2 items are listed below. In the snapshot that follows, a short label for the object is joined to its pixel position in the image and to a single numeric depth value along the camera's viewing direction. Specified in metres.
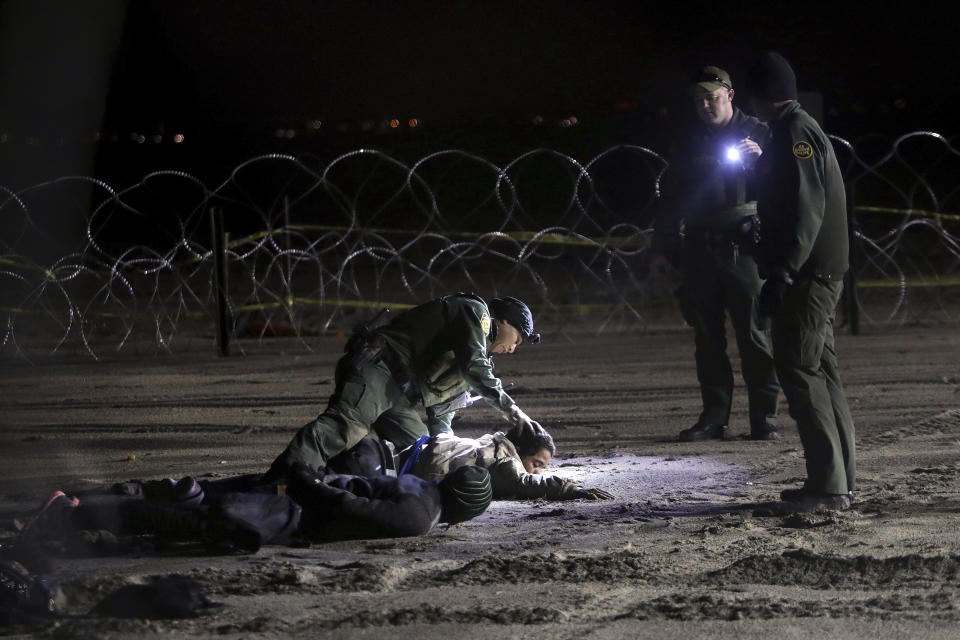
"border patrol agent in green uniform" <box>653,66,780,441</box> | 14.06
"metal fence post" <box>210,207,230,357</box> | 24.39
